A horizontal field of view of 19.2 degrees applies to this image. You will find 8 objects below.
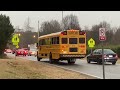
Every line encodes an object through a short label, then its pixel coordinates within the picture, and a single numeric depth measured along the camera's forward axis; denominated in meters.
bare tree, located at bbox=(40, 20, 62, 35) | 97.29
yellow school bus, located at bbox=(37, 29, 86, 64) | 31.83
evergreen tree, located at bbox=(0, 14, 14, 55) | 40.28
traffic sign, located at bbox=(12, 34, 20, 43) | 36.33
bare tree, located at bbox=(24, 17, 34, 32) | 127.80
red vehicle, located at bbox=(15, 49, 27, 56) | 66.66
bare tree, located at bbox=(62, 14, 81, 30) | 90.82
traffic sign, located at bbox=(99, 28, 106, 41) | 19.70
